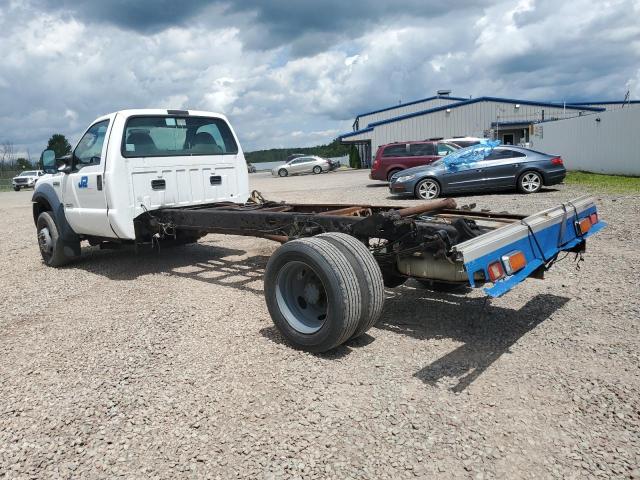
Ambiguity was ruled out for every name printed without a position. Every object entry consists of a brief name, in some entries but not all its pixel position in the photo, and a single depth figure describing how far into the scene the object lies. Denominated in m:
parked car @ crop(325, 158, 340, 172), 42.07
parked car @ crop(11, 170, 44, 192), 43.61
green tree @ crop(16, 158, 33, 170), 63.97
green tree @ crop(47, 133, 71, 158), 69.22
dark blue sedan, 14.44
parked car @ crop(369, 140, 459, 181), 19.47
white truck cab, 6.55
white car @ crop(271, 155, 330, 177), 40.34
